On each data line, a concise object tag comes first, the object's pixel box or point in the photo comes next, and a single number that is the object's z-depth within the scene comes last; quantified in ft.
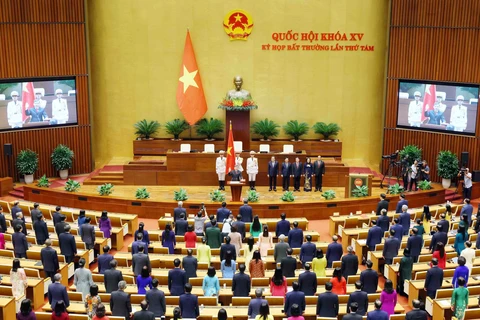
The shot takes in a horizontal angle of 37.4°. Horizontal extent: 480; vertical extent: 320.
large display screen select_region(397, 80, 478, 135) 78.43
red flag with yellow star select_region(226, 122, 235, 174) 71.82
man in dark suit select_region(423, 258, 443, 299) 43.68
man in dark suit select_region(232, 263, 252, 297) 41.16
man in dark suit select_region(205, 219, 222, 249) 51.98
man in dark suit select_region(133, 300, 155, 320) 34.78
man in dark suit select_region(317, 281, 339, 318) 38.45
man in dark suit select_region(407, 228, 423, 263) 49.42
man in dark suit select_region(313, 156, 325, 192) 74.69
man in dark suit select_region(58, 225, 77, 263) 49.62
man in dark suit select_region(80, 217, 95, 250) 52.60
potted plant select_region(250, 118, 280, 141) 84.48
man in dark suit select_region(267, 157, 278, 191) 74.79
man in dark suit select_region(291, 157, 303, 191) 74.54
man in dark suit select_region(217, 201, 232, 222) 57.77
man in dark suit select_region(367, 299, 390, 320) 35.93
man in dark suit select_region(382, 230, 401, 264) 49.96
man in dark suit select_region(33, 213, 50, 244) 53.36
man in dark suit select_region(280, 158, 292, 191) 74.64
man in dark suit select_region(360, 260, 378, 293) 43.04
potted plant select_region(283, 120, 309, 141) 84.74
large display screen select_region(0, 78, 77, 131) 78.74
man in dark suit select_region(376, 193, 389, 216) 60.64
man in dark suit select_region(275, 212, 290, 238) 54.60
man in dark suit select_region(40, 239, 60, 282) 46.37
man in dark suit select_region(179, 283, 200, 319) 37.68
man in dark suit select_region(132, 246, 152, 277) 44.60
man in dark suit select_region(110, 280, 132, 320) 37.55
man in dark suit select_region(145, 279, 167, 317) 38.06
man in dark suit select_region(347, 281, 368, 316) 38.52
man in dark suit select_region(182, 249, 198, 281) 44.45
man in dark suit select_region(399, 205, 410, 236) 56.42
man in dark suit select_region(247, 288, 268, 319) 36.68
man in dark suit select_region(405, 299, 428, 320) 36.27
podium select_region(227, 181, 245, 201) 67.82
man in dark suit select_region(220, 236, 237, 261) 45.91
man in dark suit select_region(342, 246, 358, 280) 45.73
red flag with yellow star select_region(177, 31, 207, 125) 84.69
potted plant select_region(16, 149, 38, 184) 78.79
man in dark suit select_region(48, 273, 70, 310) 39.47
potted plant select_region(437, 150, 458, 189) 77.71
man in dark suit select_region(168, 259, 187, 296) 42.09
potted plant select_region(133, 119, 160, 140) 85.30
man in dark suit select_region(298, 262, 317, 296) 41.60
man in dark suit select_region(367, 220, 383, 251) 53.16
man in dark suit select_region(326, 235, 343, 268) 48.21
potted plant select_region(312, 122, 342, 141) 85.35
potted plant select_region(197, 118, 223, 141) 84.48
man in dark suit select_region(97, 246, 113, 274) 44.78
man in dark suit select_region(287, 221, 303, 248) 51.21
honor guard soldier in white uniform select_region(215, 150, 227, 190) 74.95
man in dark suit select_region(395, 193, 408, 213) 60.18
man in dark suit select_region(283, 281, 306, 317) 37.96
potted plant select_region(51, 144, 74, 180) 81.25
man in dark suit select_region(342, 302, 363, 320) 34.73
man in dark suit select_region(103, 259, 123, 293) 41.83
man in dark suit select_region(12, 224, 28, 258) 50.65
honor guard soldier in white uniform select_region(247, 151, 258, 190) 74.84
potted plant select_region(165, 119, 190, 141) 84.99
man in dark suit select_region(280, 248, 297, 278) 44.96
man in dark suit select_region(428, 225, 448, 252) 50.60
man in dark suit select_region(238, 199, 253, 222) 59.26
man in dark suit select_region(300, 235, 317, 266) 47.84
